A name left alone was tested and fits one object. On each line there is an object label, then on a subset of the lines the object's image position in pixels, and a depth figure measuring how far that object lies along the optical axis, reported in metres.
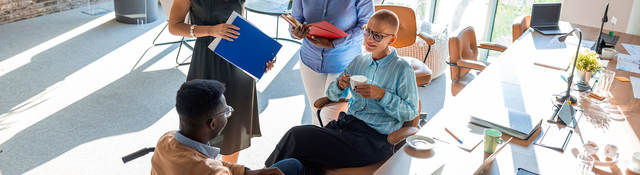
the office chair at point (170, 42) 5.10
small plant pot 3.31
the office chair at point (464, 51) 3.99
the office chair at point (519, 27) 4.63
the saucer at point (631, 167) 2.28
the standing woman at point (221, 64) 2.84
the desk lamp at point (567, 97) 3.01
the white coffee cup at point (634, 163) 2.27
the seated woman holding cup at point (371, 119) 2.72
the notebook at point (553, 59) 3.66
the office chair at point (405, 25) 4.36
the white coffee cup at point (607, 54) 3.89
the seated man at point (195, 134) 1.97
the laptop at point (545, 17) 4.50
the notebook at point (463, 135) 2.46
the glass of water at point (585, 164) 2.28
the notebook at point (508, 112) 2.61
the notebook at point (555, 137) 2.52
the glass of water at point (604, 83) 3.11
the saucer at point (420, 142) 2.38
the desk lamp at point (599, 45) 4.04
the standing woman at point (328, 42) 3.21
